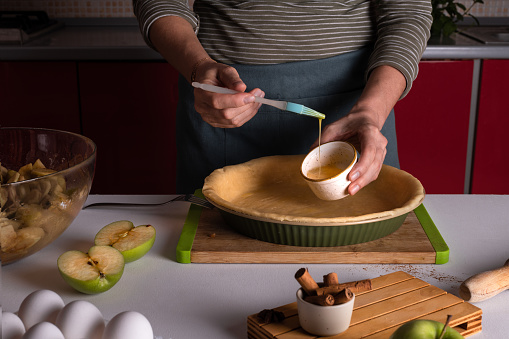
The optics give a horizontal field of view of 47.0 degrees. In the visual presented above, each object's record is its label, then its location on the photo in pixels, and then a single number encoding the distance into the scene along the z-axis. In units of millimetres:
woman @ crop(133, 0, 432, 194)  1272
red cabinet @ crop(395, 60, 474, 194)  2113
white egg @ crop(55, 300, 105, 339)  610
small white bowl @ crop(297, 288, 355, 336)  664
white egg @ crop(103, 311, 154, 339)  595
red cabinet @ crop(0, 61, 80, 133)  2129
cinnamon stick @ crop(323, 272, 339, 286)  701
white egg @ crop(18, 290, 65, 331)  638
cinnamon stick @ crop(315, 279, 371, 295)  683
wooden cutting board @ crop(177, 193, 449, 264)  922
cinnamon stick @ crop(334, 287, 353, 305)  663
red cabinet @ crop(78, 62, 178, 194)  2148
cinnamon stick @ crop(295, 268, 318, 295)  673
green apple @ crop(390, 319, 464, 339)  577
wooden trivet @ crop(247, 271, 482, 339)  696
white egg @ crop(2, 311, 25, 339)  600
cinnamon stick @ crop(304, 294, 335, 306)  661
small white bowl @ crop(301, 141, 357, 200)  1019
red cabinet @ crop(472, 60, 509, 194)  2098
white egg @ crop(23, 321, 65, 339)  563
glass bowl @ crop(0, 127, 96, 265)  836
